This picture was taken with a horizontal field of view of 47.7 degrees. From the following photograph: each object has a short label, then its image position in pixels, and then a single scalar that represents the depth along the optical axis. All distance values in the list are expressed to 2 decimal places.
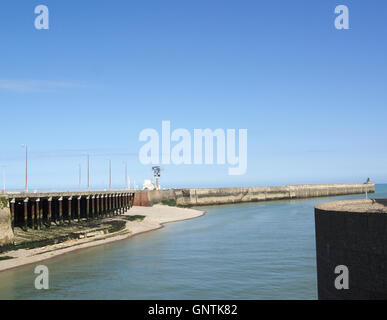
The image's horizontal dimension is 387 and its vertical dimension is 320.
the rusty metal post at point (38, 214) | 52.21
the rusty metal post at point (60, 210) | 58.12
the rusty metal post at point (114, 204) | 77.68
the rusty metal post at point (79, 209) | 63.12
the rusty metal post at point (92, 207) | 67.38
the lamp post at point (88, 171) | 86.01
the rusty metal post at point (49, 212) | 55.08
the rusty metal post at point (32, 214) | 50.97
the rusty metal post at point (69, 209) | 59.79
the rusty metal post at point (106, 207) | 73.57
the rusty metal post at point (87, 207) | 65.62
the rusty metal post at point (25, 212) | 49.66
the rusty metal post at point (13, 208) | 46.05
